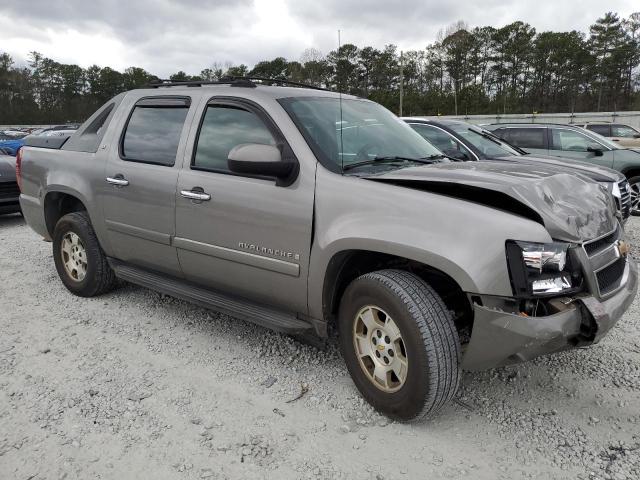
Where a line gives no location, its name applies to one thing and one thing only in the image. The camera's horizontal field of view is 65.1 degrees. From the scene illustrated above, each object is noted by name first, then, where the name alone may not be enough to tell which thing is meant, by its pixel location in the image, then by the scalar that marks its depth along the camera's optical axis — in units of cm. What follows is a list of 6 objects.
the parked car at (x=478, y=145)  610
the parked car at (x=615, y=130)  1606
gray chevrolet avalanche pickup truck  231
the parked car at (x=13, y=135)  2674
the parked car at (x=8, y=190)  809
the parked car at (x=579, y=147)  920
